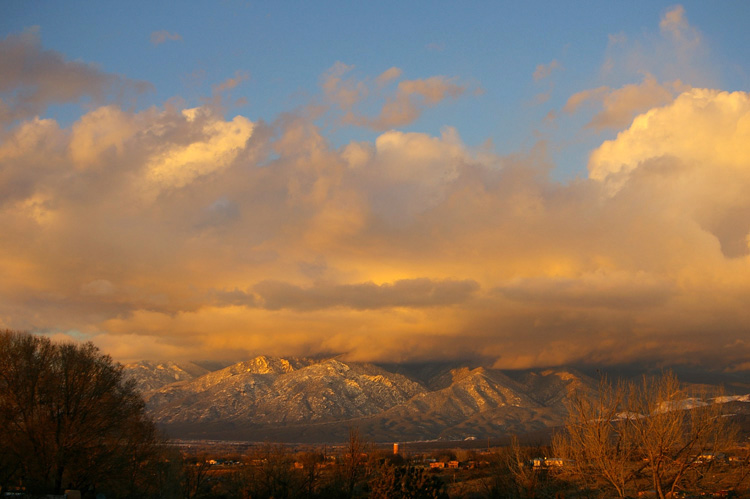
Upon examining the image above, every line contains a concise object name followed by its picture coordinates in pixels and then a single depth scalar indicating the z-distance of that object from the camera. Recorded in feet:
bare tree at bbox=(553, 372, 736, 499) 160.25
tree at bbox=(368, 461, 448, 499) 133.80
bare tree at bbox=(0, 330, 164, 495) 203.10
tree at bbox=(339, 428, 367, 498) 304.50
